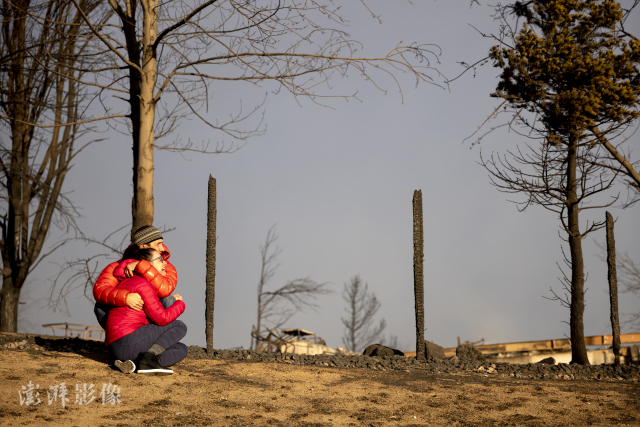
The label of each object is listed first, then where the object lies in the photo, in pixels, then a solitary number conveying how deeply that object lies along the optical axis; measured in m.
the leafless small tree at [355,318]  29.80
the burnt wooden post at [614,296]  10.17
